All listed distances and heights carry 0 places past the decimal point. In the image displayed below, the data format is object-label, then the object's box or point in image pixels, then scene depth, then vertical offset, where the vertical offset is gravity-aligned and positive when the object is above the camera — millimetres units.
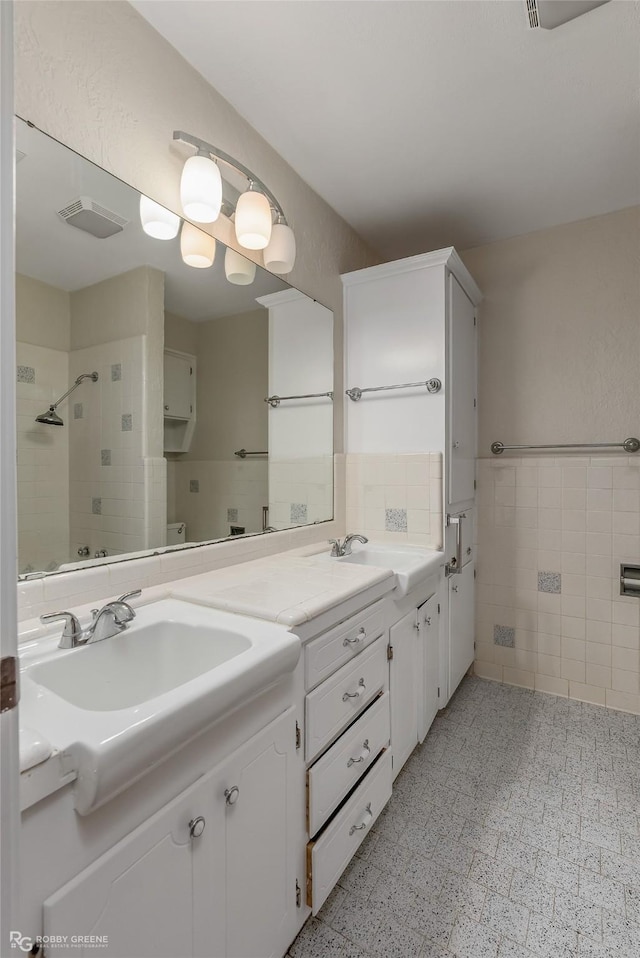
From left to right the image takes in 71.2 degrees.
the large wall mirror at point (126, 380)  1090 +283
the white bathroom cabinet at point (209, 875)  645 -686
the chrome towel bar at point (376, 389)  2098 +423
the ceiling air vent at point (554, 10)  1263 +1331
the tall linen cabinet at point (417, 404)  2127 +351
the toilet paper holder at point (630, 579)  2246 -538
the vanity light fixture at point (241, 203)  1366 +915
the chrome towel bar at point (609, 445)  2227 +143
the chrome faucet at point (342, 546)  1943 -320
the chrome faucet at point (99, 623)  939 -329
